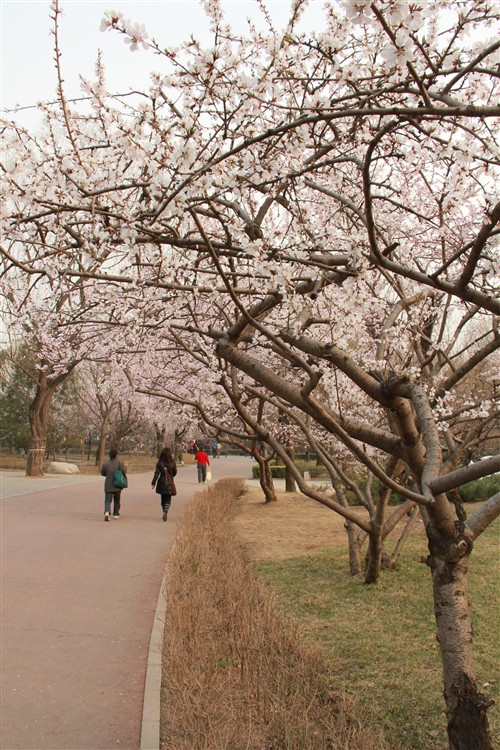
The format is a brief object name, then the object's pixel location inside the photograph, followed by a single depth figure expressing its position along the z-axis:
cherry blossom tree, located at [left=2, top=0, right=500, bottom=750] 3.09
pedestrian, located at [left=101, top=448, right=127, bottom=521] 14.01
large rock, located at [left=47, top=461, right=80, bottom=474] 32.44
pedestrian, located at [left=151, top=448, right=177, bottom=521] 14.59
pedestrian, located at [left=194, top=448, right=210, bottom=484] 26.09
